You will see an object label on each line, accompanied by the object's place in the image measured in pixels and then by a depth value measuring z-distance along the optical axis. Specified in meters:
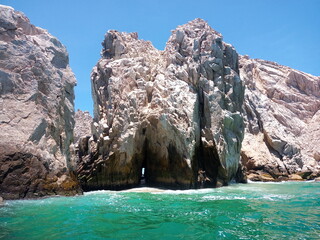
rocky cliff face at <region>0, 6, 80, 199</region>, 15.62
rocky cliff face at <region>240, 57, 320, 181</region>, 41.22
